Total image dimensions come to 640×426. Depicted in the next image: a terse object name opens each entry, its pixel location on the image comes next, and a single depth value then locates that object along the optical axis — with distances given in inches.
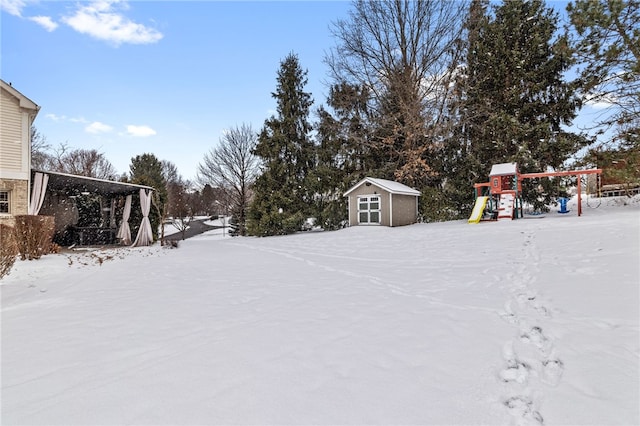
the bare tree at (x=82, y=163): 978.1
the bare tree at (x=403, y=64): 669.9
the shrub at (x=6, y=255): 189.4
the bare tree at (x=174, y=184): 1287.6
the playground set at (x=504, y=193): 515.2
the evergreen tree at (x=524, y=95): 563.2
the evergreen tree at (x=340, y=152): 687.1
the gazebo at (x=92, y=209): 501.6
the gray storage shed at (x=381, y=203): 573.9
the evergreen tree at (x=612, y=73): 362.3
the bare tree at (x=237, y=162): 825.5
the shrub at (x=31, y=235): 307.7
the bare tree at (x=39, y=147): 903.1
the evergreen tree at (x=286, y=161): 671.8
